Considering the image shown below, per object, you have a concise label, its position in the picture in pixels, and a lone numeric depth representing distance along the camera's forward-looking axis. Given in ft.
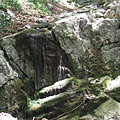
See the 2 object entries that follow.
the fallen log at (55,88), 20.85
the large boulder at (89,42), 24.49
